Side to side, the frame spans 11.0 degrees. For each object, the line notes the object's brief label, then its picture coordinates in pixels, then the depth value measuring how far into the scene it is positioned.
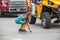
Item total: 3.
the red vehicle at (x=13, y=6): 23.67
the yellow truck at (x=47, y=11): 15.95
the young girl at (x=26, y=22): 14.65
